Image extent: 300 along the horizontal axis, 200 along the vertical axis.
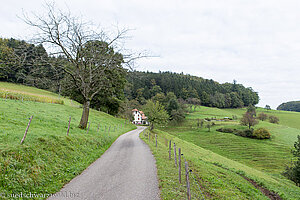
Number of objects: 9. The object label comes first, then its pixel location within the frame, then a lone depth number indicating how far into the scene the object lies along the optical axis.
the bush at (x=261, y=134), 46.78
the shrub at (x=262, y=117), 78.99
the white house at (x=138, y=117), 97.78
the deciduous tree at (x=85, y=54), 13.36
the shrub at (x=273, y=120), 75.59
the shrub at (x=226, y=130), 55.44
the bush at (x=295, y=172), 20.50
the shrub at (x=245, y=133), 49.81
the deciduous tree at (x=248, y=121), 55.00
